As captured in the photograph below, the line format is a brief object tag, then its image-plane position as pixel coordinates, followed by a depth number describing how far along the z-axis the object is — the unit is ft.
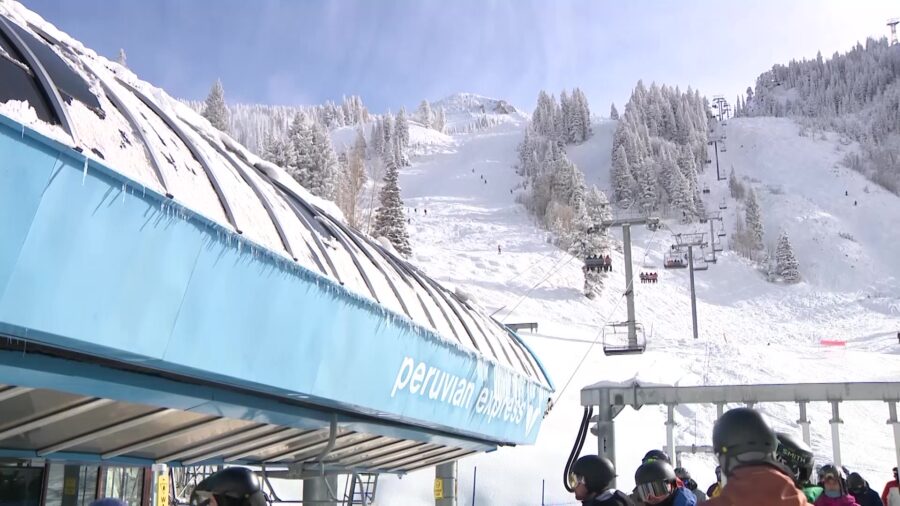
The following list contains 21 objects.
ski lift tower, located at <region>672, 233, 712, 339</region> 153.16
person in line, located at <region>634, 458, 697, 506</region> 14.85
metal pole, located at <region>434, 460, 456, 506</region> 36.17
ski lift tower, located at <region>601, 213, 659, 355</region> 87.45
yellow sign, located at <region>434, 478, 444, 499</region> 36.17
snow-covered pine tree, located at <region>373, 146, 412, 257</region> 159.22
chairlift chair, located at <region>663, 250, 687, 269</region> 161.89
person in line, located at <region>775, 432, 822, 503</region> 14.15
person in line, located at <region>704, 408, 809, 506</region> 9.05
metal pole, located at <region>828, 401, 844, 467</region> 46.32
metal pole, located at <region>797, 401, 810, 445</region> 46.33
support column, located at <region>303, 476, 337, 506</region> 27.04
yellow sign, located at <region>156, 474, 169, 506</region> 24.29
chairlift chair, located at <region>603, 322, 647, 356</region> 89.92
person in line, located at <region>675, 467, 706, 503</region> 33.73
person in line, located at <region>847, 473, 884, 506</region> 24.73
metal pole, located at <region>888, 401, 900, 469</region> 43.01
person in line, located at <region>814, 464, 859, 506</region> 19.60
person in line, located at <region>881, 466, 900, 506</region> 33.53
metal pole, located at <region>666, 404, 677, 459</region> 49.08
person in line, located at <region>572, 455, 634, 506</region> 15.49
